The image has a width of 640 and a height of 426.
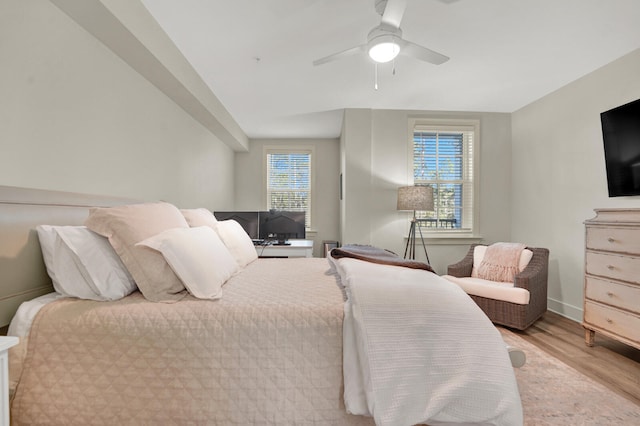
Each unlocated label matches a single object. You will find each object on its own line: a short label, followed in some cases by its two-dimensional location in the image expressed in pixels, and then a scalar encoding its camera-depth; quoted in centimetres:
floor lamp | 359
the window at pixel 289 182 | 558
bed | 110
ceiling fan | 178
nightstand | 93
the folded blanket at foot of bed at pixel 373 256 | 172
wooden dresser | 208
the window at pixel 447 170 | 417
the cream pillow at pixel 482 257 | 310
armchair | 276
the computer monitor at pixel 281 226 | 365
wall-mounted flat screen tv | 247
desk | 333
